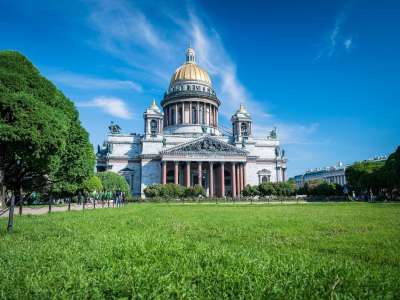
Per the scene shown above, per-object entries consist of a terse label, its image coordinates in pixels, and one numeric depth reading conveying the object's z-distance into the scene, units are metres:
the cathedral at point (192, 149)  68.81
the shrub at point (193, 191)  52.88
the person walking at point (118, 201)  37.25
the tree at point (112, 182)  55.68
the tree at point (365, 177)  52.78
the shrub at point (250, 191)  59.22
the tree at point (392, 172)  44.09
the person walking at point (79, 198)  48.59
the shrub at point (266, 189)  58.59
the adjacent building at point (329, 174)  127.75
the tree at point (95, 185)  43.74
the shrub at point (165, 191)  52.19
